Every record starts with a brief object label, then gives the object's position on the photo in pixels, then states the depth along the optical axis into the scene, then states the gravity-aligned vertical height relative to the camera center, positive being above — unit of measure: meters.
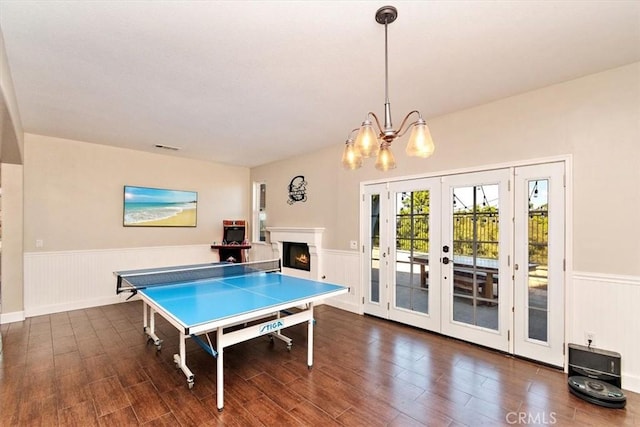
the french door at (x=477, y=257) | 2.89 -0.49
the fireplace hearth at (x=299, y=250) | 5.12 -0.67
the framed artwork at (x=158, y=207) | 5.22 +0.14
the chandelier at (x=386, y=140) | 1.78 +0.49
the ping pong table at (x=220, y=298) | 2.06 -0.73
